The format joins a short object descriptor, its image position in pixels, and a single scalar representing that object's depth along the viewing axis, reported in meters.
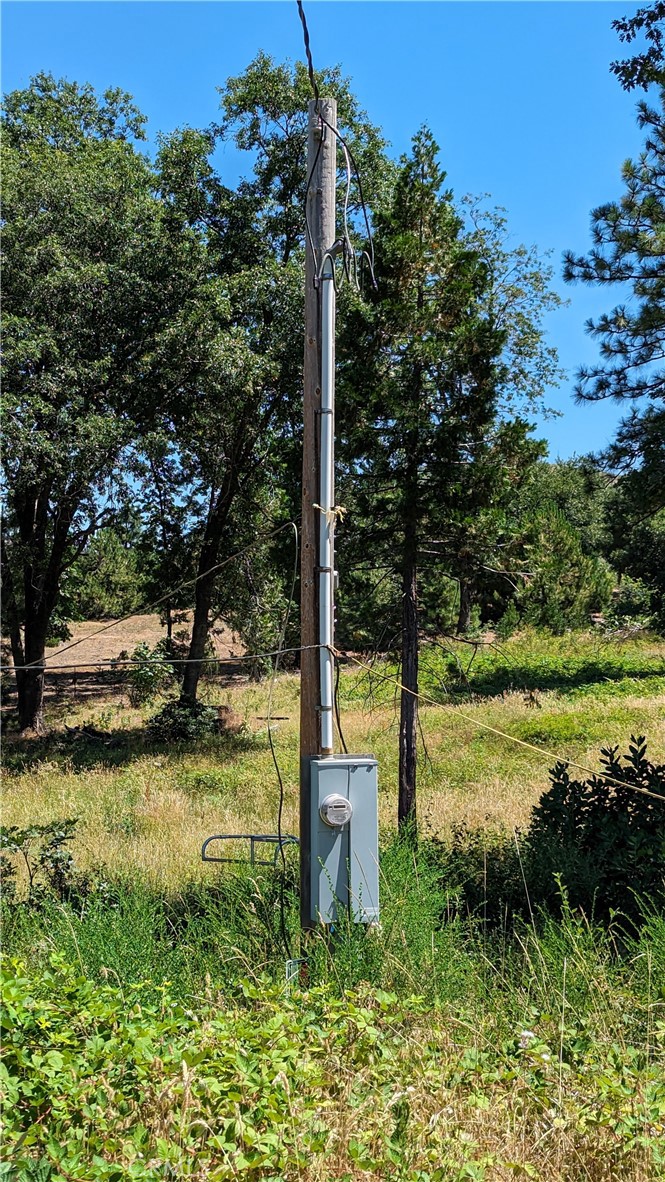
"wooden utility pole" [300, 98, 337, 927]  4.49
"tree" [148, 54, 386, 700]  16.45
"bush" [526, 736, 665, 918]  6.12
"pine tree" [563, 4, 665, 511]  8.63
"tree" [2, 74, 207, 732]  14.91
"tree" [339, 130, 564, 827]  10.10
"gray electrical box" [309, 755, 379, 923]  4.20
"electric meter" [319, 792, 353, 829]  4.19
